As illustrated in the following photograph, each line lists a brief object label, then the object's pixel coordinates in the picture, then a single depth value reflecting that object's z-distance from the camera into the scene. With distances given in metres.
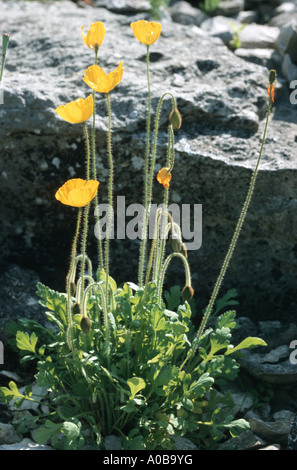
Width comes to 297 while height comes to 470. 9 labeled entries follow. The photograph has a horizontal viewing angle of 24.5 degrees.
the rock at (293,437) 2.63
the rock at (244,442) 2.87
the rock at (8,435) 2.83
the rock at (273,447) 2.81
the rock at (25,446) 2.77
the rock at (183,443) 2.84
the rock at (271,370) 3.15
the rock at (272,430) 2.94
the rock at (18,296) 3.21
